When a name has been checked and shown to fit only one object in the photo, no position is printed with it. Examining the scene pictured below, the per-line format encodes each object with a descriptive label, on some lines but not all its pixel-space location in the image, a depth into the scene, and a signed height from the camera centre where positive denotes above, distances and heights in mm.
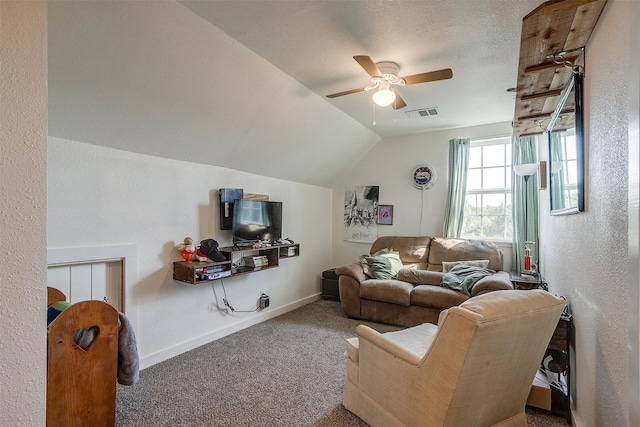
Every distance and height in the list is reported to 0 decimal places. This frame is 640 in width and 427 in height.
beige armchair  1398 -732
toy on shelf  3061 -308
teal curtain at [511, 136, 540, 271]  4035 +156
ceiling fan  2316 +1061
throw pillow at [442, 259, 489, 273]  3957 -605
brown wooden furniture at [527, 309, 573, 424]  2102 -1087
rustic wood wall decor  1379 +857
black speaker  3488 +100
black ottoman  4930 -1061
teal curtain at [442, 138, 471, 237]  4566 +410
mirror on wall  1726 +395
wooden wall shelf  2955 -489
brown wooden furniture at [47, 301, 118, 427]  1602 -798
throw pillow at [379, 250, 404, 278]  4281 -627
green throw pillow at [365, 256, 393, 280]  4176 -669
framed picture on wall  5156 +7
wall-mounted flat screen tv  3529 -58
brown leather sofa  3601 -821
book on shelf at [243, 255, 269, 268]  3695 -520
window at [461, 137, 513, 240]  4477 +331
